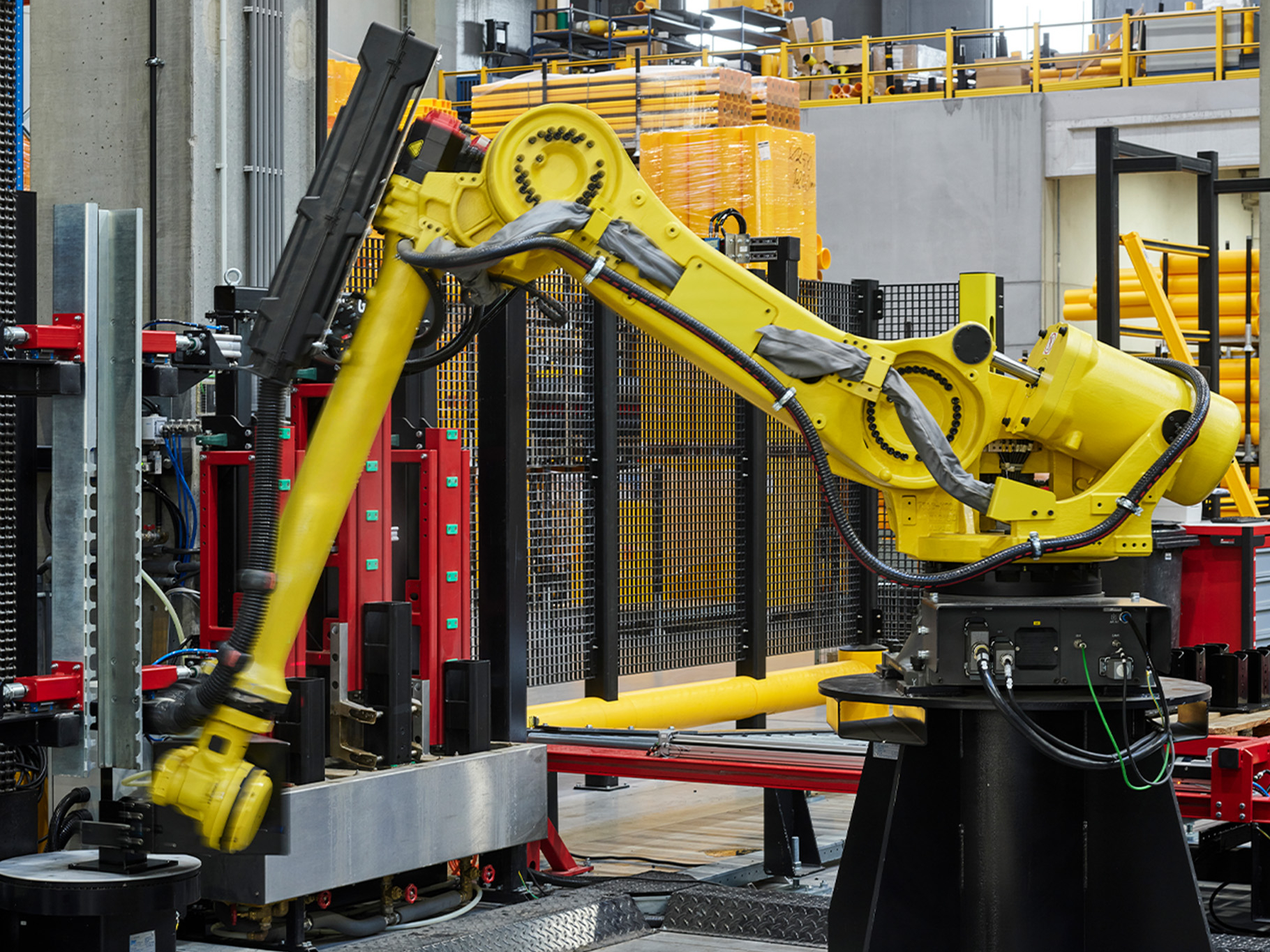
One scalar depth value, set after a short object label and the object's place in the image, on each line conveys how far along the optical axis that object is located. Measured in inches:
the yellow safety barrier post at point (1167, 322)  394.9
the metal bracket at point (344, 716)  243.8
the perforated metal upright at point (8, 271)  187.0
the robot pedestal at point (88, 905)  175.3
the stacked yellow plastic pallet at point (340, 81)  622.2
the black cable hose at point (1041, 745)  179.6
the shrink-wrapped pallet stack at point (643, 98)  657.6
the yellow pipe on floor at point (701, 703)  329.1
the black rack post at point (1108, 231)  358.3
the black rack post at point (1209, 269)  389.4
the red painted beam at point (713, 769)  250.8
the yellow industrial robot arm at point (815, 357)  184.5
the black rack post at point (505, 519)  280.4
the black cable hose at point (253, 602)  170.2
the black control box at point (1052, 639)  184.7
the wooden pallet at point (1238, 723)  251.6
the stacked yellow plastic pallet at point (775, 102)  669.3
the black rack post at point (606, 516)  336.8
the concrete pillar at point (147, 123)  305.3
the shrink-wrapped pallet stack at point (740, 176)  607.2
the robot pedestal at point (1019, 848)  188.4
